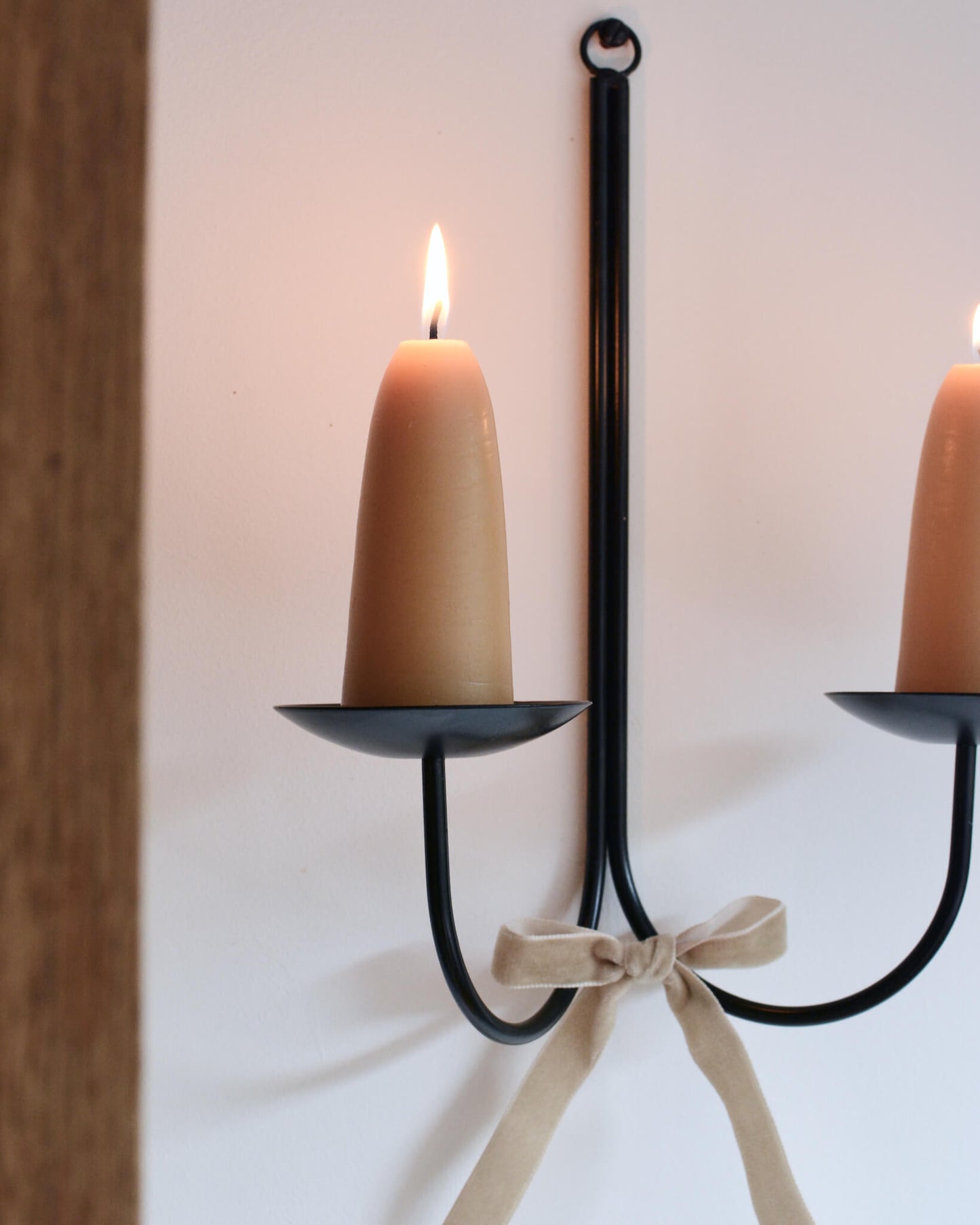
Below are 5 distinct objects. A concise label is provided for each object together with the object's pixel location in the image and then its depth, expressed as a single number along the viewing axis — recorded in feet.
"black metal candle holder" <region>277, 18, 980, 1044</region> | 3.62
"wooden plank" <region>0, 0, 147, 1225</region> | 1.60
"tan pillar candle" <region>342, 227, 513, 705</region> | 3.37
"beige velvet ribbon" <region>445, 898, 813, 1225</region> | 3.58
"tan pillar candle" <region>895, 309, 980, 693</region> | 3.51
